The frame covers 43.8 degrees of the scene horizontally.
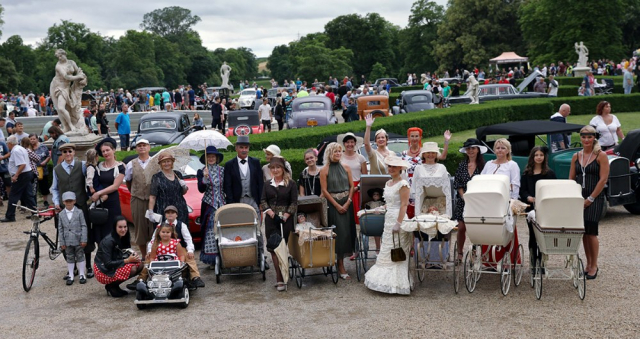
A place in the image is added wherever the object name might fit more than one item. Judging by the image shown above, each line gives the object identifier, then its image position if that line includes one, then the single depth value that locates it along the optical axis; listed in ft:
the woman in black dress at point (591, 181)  32.14
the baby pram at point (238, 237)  34.22
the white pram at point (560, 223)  29.25
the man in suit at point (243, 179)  36.11
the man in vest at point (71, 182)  36.73
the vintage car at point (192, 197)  42.50
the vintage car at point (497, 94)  118.16
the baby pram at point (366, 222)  33.68
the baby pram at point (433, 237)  32.99
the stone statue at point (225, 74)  196.44
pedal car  30.99
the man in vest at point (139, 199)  36.58
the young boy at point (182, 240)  33.14
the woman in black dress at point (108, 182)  36.29
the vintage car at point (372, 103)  104.73
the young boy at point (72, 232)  35.65
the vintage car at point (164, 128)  74.79
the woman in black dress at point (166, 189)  34.97
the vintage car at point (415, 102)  109.09
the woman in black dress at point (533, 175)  32.38
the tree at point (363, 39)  330.75
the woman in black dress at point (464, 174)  34.42
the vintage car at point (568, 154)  44.24
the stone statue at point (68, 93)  66.33
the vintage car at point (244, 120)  89.22
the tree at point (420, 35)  309.01
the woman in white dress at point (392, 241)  31.89
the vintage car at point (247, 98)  169.15
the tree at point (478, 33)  265.13
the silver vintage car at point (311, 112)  91.61
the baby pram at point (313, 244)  33.09
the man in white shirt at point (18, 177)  52.95
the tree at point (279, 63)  473.43
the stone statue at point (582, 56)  176.86
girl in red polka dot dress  32.78
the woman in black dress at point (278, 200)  33.88
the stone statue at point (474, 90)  115.08
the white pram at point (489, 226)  29.68
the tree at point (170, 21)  458.13
